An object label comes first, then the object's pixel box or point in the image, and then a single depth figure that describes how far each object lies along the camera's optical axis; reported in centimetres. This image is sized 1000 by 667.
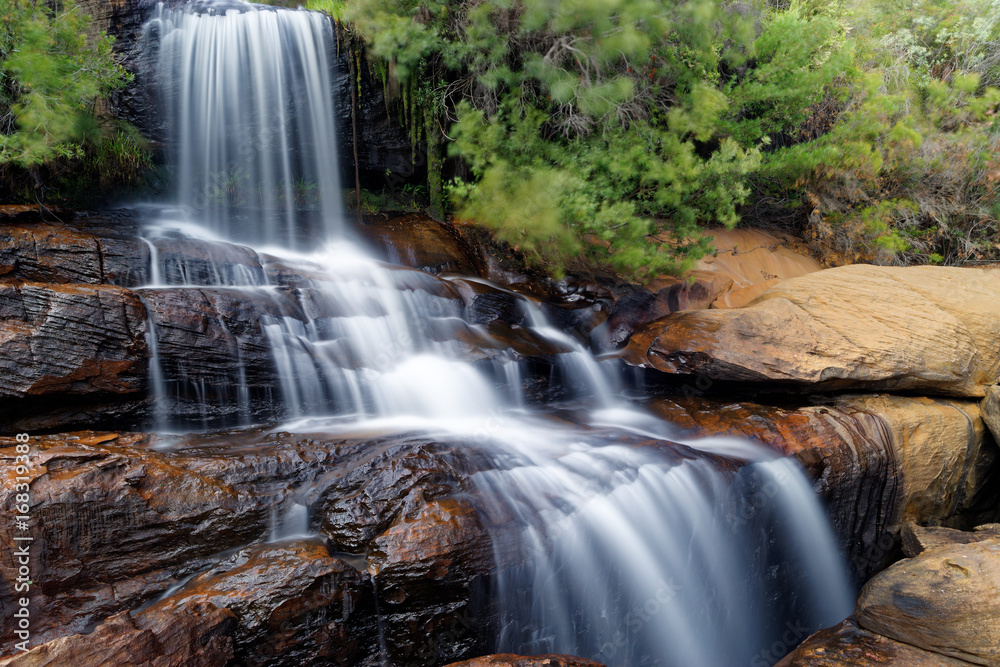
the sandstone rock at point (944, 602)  371
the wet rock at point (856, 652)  382
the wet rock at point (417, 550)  323
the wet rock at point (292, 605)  295
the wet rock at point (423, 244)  785
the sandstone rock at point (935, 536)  476
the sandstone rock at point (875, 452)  505
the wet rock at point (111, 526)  302
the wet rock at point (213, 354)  467
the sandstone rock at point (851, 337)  563
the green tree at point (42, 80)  579
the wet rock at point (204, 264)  574
